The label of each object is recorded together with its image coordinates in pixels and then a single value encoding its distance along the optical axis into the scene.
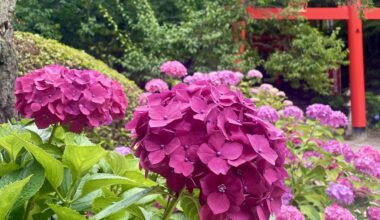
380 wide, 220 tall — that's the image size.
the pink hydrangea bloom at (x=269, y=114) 2.87
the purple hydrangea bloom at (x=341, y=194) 2.47
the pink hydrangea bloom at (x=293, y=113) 3.28
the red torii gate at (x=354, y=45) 8.62
